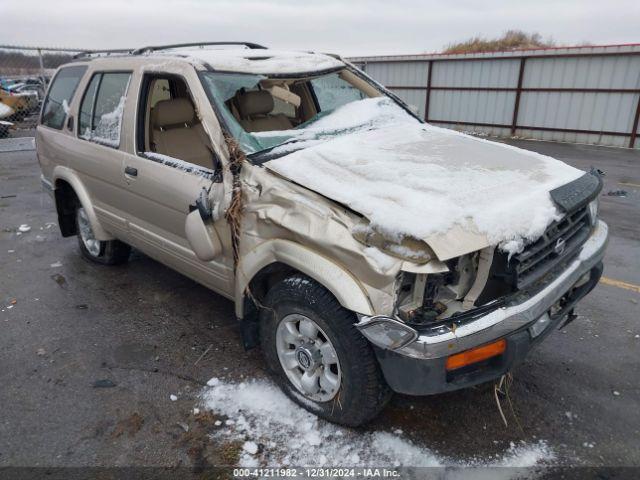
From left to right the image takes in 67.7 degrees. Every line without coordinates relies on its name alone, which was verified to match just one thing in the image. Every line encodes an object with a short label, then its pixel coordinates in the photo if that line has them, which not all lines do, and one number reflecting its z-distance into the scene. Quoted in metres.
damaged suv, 2.10
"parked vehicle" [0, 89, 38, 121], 15.71
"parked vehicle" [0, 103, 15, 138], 14.03
